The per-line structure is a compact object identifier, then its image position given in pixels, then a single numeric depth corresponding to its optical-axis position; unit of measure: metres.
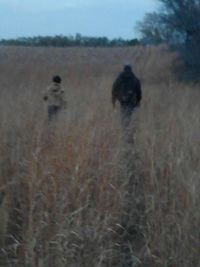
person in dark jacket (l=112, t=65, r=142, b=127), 12.52
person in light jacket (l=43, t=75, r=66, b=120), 12.76
